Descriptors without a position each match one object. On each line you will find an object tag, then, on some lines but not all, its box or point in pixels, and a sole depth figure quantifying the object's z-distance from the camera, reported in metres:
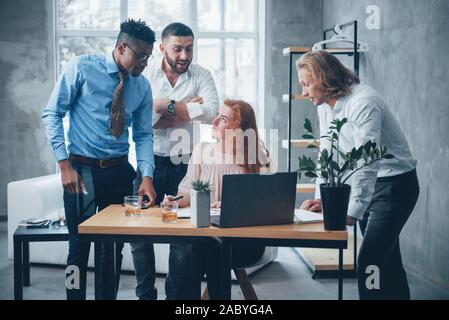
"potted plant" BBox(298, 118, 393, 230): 1.96
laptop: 1.95
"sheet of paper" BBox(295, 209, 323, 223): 2.12
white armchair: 3.74
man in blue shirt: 2.68
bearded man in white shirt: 2.97
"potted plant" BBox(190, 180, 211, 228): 2.05
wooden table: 1.98
